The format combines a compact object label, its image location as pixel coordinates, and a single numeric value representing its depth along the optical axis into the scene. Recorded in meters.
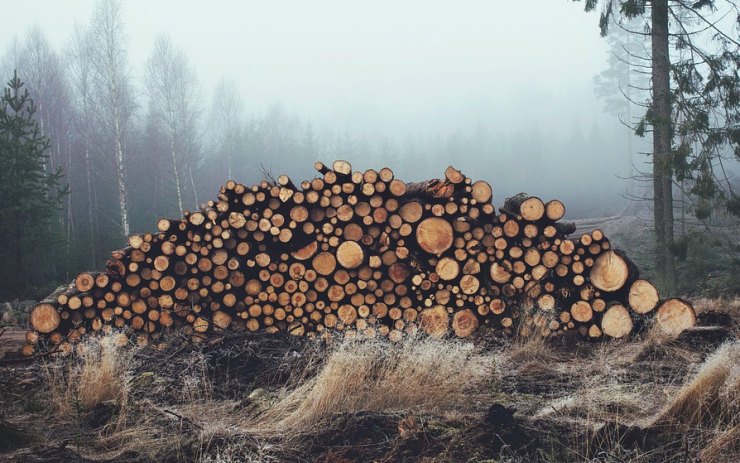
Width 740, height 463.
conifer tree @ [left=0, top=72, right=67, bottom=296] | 14.34
